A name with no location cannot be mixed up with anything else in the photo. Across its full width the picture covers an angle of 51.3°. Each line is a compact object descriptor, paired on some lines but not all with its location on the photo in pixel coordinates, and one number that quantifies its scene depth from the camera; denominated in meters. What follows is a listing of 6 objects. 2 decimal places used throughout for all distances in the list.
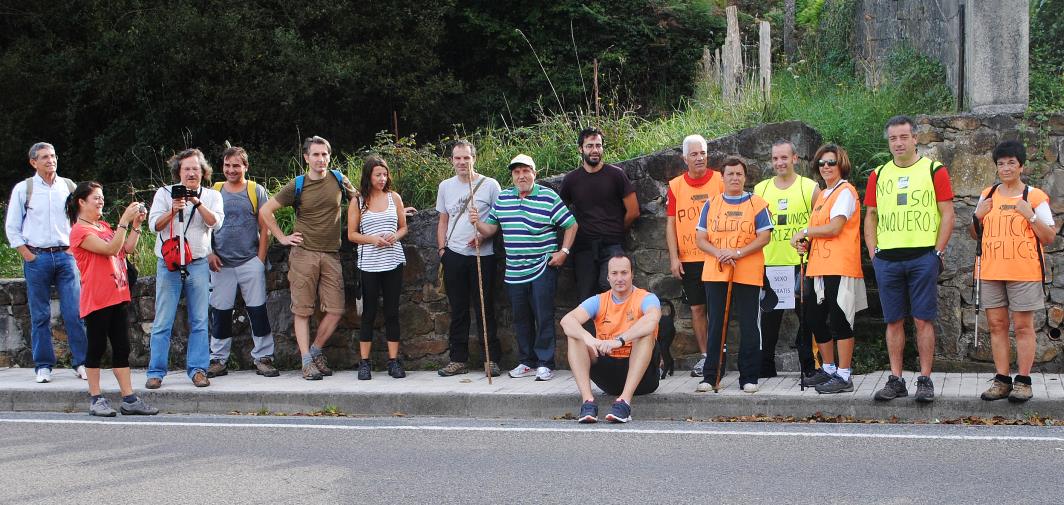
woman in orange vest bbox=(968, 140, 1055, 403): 7.47
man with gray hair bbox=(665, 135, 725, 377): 9.06
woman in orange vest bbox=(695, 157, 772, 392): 8.39
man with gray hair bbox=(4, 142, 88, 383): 9.91
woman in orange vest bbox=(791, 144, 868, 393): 8.20
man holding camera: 9.51
